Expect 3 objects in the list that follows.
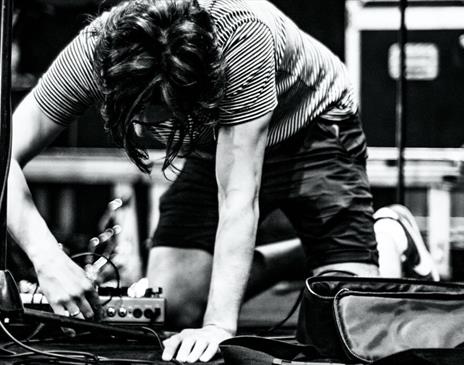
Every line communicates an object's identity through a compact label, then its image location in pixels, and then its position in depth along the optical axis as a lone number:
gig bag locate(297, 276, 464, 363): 3.68
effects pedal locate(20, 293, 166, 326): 4.15
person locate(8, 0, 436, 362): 3.77
